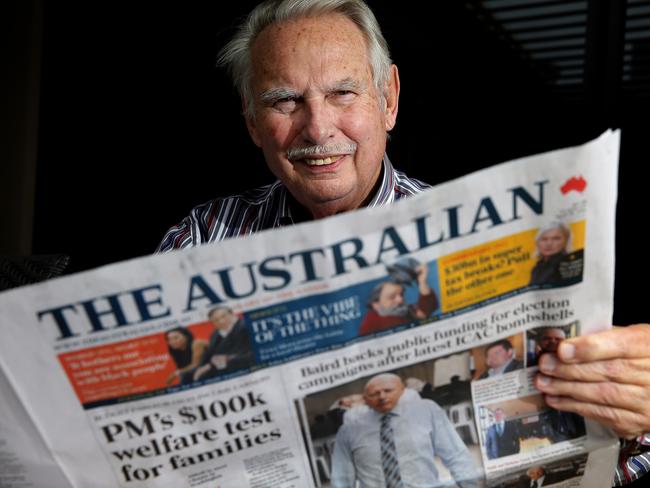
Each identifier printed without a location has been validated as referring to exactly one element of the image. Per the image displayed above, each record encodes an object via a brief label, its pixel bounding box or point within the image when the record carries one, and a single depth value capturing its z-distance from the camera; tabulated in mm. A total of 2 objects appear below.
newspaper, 659
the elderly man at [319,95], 1139
